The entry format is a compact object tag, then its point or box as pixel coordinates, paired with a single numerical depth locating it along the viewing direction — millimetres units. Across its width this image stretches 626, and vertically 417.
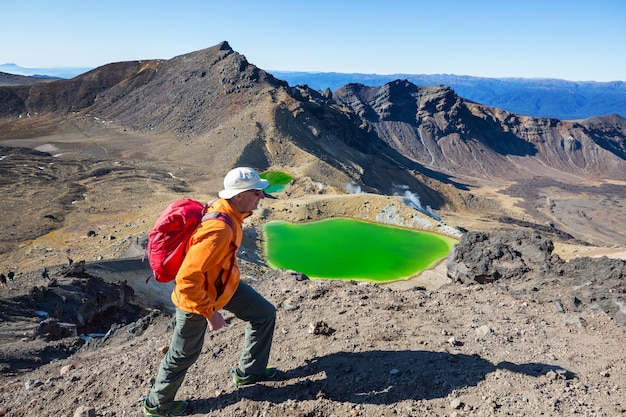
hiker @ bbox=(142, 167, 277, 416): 4078
